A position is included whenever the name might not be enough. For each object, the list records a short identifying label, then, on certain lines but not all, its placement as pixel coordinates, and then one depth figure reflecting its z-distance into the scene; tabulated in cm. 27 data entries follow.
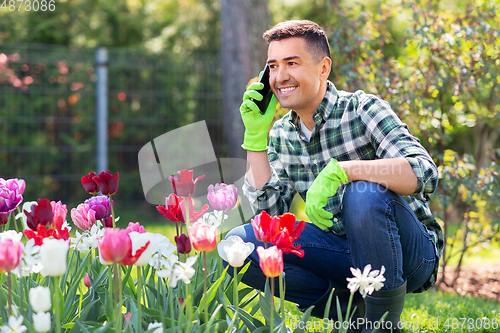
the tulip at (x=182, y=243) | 322
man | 340
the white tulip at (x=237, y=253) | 316
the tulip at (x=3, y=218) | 337
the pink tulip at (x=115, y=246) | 306
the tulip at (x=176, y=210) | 334
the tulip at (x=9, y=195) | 335
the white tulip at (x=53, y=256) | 304
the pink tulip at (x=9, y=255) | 308
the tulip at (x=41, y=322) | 304
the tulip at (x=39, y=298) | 303
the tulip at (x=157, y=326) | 312
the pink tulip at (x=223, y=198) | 342
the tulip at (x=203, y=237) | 315
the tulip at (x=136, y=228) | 322
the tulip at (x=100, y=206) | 336
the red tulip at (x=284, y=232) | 319
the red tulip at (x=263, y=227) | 320
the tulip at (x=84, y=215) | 340
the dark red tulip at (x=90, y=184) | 338
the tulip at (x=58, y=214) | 324
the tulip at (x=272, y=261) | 311
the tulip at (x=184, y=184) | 325
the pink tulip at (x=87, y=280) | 340
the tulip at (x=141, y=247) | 309
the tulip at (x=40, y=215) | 321
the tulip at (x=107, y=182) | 334
